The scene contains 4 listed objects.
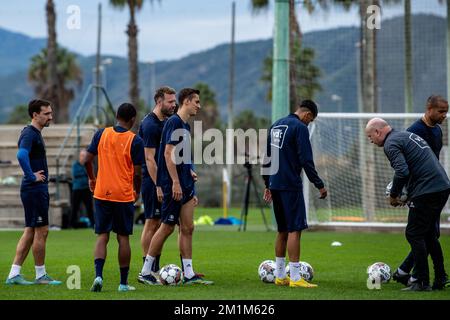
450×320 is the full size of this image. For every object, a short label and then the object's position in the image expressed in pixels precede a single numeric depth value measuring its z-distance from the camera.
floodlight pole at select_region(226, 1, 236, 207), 59.72
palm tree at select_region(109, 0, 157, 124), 41.09
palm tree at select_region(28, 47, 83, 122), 75.38
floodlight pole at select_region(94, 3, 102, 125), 53.50
